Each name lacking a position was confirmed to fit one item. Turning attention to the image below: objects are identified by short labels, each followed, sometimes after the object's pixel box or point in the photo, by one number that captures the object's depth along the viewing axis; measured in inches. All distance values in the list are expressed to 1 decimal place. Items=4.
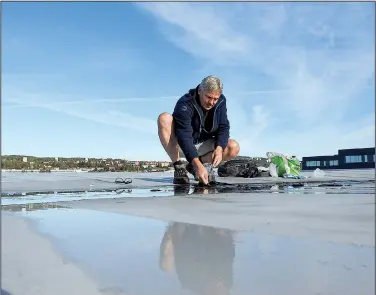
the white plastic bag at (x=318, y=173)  194.5
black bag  173.2
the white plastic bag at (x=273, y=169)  177.9
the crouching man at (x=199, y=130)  114.1
